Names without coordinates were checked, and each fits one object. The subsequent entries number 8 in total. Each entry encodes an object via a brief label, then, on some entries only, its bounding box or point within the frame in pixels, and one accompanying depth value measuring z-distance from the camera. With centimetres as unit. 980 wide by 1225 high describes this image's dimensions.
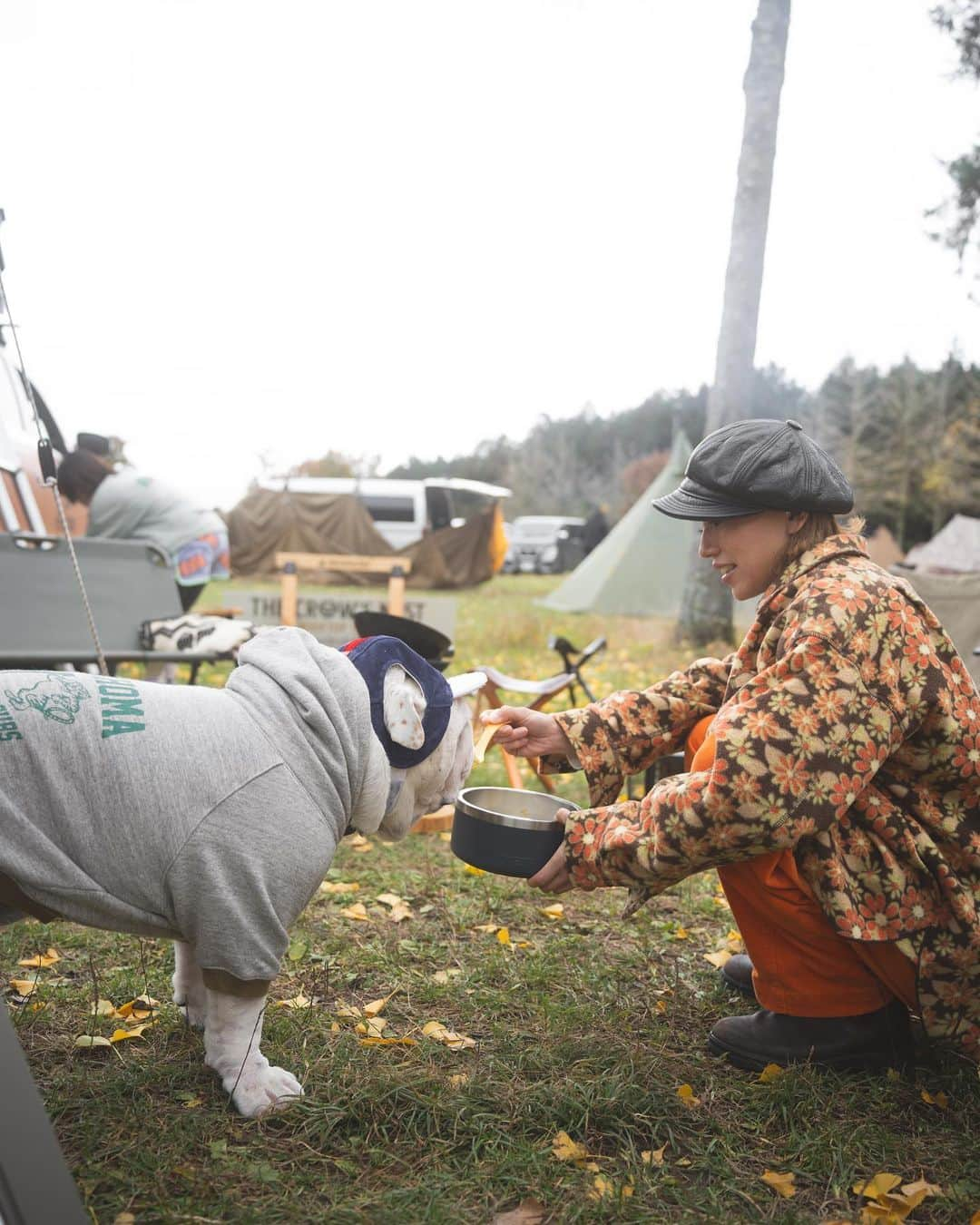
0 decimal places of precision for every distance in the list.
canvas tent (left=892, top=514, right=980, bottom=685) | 643
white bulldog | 183
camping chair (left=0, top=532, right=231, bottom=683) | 484
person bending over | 619
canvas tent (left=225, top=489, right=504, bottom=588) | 1931
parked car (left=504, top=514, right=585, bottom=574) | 2739
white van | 2250
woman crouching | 200
